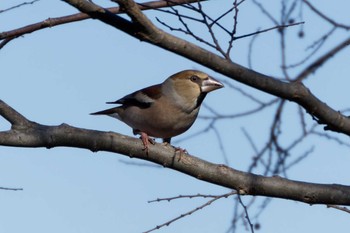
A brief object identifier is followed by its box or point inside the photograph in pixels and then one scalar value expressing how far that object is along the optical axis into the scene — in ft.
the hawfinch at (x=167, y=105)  40.60
